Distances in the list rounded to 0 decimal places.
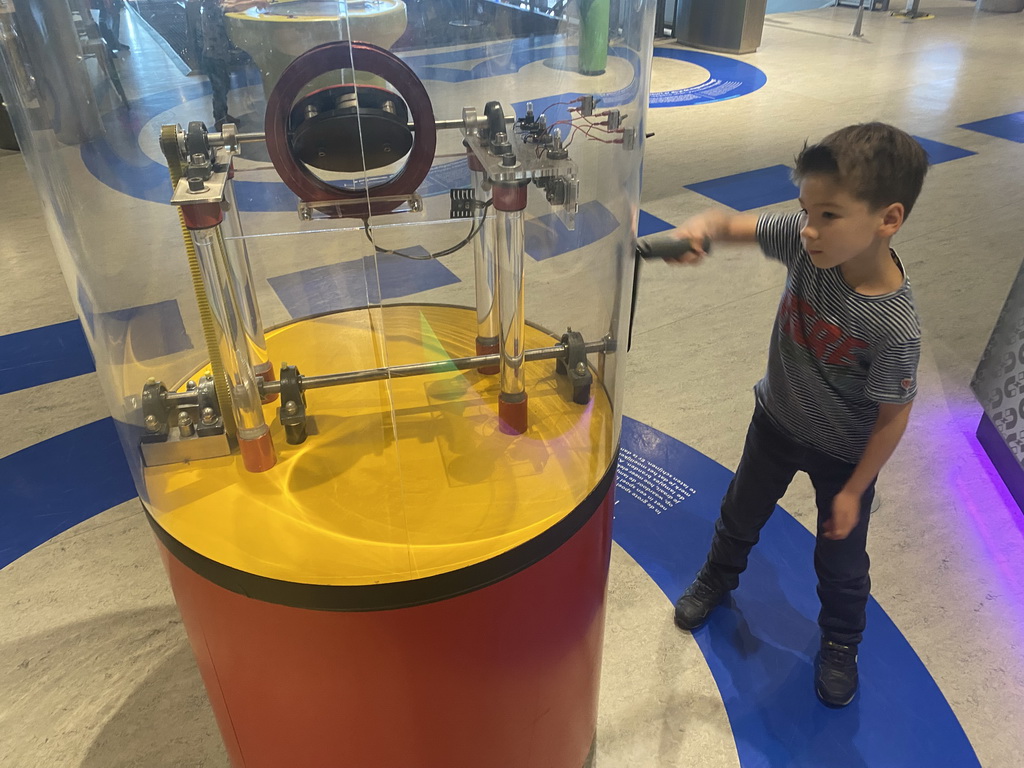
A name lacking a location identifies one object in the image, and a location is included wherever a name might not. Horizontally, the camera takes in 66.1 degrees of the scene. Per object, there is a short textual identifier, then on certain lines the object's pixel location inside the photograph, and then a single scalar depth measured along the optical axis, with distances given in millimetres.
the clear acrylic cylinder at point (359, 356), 913
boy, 1011
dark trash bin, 6750
